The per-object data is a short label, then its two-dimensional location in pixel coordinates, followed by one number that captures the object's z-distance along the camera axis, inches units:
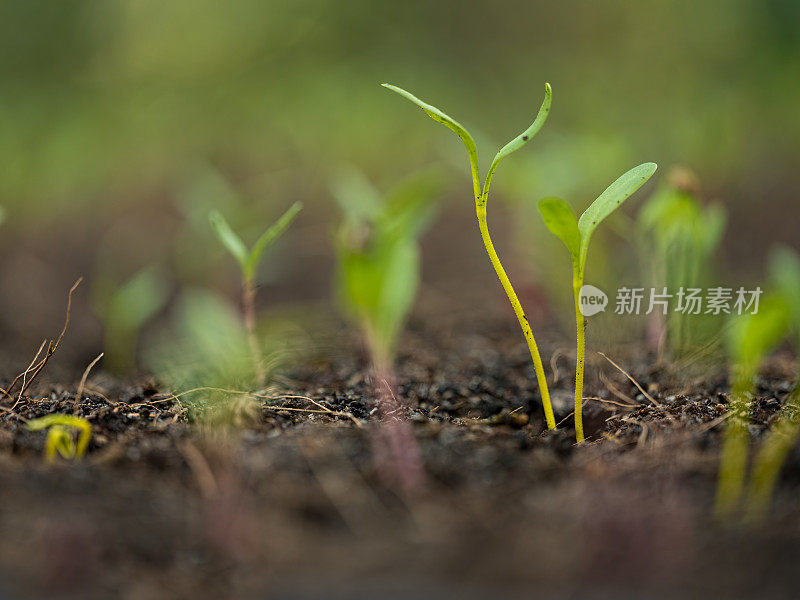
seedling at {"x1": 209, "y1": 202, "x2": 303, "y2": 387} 13.2
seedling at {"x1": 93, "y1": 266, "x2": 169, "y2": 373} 15.0
